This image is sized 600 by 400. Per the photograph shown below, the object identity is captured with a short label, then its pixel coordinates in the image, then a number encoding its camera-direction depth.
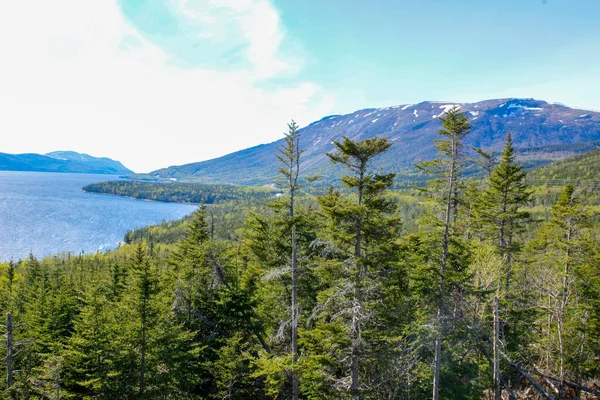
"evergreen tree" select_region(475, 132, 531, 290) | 22.08
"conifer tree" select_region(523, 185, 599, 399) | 19.23
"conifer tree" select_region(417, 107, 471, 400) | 14.73
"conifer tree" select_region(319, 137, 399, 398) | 13.62
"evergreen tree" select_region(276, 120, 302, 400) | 15.98
